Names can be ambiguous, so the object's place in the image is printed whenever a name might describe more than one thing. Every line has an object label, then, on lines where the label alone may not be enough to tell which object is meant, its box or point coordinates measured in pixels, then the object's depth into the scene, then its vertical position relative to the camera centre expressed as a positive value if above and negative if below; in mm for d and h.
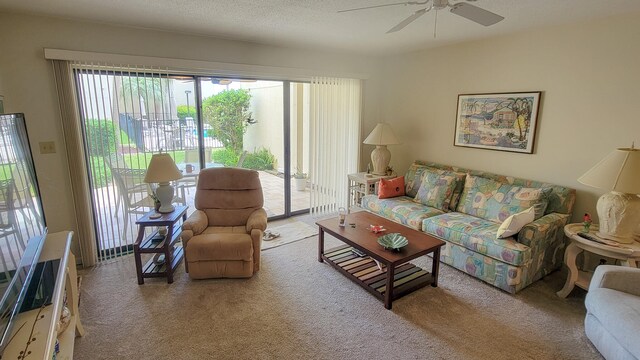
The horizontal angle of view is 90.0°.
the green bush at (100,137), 3035 -123
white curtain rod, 2818 +609
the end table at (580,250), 2361 -964
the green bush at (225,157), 4095 -433
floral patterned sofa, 2727 -973
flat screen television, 1368 -507
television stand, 1324 -902
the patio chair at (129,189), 3200 -667
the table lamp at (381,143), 4301 -252
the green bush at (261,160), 4788 -553
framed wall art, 3338 +38
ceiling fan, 1839 +654
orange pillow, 4055 -803
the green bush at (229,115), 3937 +115
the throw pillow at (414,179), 4125 -705
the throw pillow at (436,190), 3689 -761
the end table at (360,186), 4383 -861
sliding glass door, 3066 -45
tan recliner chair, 2830 -987
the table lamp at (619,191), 2352 -478
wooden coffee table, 2590 -1201
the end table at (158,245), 2816 -1075
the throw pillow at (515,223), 2723 -833
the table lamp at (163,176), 2926 -469
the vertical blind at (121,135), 3006 -112
